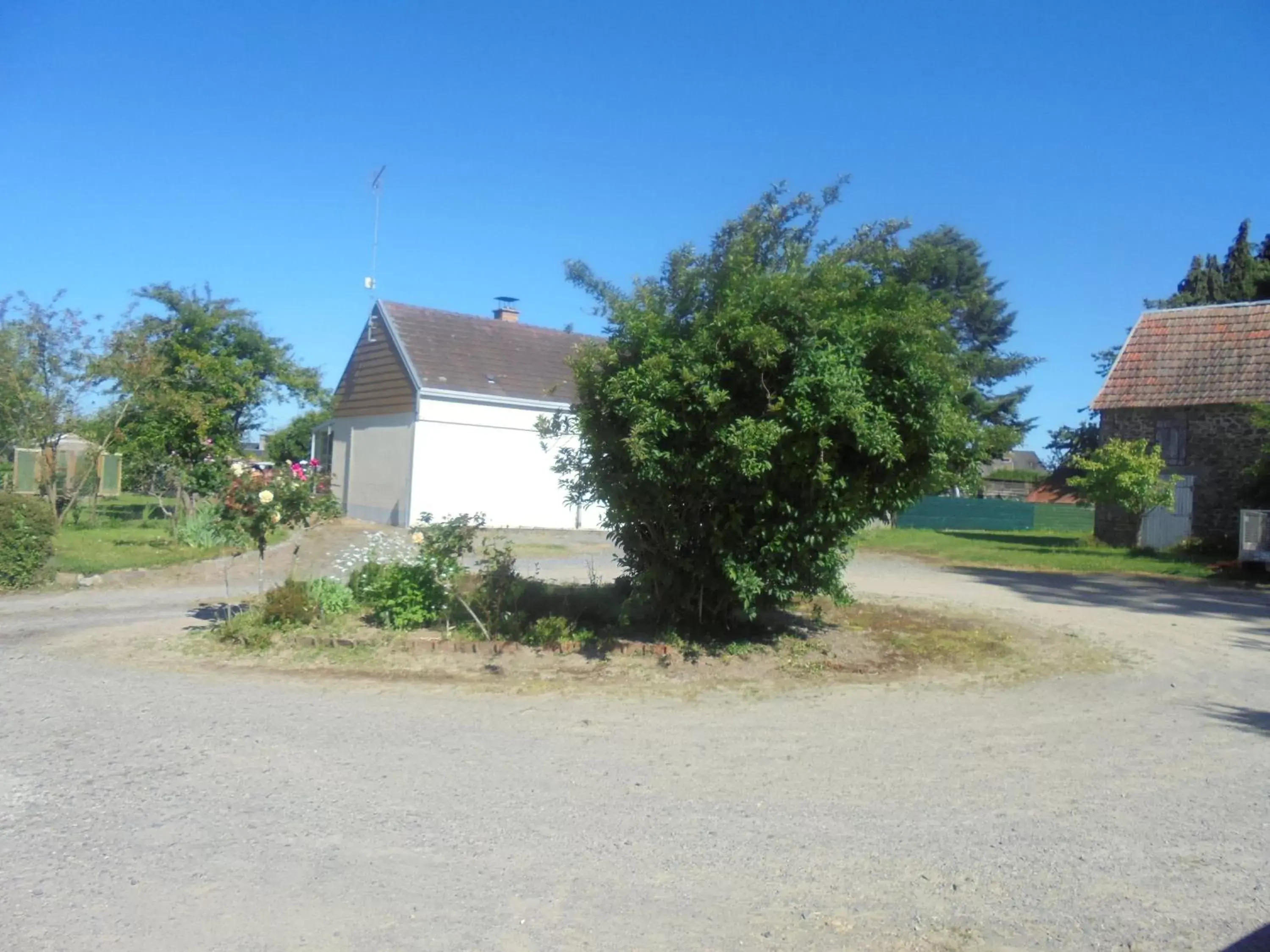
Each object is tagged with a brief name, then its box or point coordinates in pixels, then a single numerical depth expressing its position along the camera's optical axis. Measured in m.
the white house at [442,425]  24.22
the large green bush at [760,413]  8.38
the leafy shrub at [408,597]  10.09
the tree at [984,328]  45.00
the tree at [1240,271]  40.28
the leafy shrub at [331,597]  10.59
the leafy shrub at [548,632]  9.48
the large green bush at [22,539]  13.38
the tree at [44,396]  19.30
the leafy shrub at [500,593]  9.87
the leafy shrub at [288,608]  10.04
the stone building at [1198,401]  26.64
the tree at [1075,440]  50.22
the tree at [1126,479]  25.06
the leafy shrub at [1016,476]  58.91
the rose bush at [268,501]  9.95
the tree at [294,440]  37.81
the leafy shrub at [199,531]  17.70
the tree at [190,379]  21.36
